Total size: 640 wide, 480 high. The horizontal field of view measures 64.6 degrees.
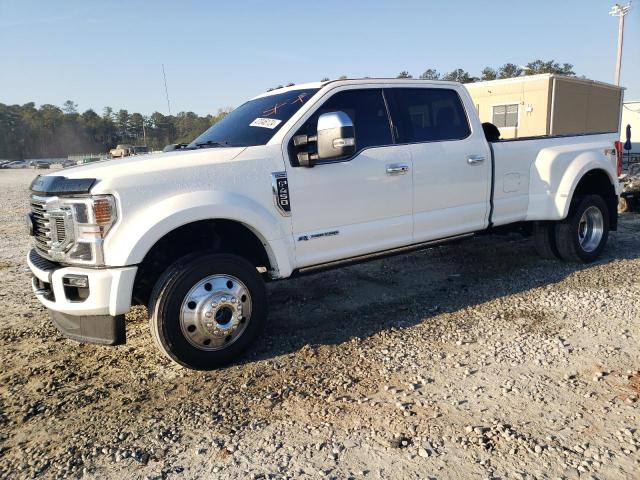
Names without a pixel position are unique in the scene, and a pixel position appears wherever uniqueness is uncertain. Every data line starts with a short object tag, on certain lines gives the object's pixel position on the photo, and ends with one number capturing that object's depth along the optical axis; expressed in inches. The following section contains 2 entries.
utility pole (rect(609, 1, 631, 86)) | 1195.6
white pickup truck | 129.6
